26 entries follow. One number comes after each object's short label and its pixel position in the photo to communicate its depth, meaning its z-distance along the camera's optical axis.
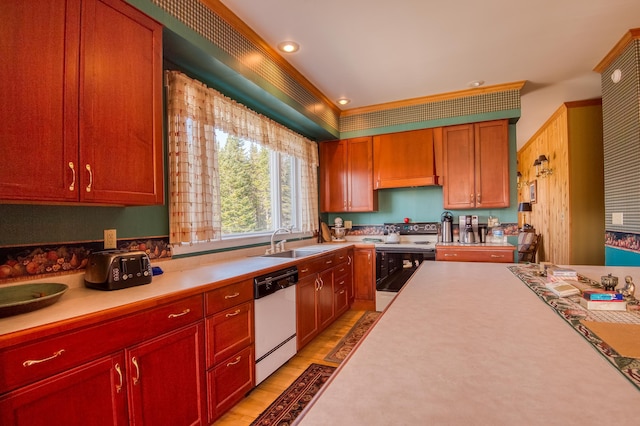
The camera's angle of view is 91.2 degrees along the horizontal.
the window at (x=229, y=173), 2.16
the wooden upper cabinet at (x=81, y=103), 1.19
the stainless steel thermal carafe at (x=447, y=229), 3.95
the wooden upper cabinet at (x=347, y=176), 4.27
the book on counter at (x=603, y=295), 1.09
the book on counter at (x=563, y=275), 1.50
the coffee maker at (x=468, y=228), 3.87
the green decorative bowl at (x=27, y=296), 1.11
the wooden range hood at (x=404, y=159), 3.95
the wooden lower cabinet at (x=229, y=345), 1.73
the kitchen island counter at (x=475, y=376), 0.54
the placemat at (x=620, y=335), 0.78
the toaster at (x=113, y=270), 1.52
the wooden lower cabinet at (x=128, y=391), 1.04
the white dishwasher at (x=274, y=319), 2.13
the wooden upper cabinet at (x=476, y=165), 3.66
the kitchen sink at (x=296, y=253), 3.18
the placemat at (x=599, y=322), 0.72
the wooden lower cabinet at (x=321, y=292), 2.71
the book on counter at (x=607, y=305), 1.09
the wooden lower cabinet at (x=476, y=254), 3.45
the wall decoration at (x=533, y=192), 6.50
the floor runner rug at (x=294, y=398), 1.86
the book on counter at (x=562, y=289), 1.25
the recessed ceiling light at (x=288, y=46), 2.62
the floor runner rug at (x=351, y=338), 2.71
